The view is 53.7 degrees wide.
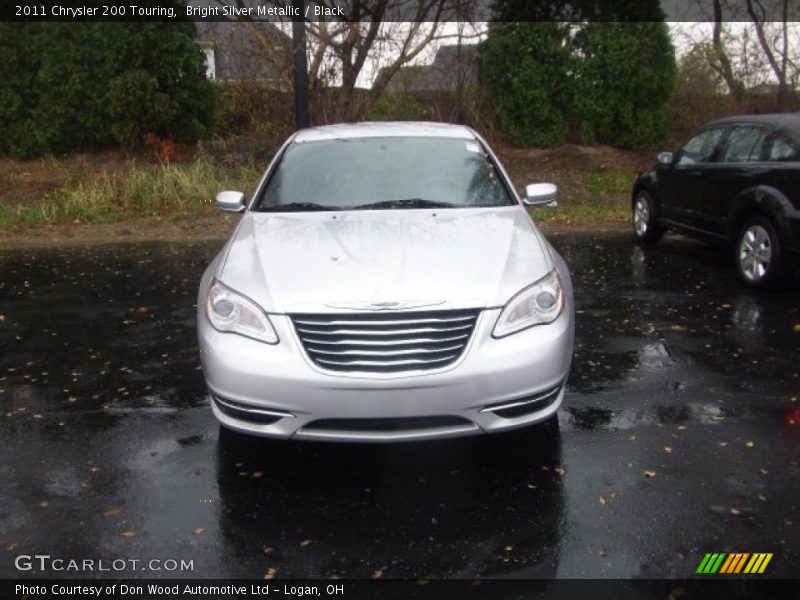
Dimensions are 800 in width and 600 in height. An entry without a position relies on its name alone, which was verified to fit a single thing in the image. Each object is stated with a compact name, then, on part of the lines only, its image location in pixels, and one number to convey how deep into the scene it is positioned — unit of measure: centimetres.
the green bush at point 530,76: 1480
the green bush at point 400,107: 1596
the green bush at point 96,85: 1420
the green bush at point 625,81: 1472
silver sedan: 349
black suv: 702
